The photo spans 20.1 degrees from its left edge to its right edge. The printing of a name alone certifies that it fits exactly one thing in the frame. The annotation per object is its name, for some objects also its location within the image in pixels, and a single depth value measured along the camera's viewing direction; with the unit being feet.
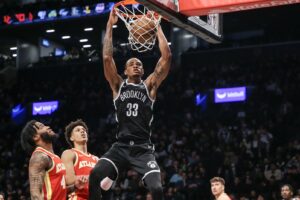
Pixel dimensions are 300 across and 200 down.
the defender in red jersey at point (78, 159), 33.44
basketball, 32.60
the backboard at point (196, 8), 31.36
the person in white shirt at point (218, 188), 42.47
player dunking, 29.31
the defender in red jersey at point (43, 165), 29.06
